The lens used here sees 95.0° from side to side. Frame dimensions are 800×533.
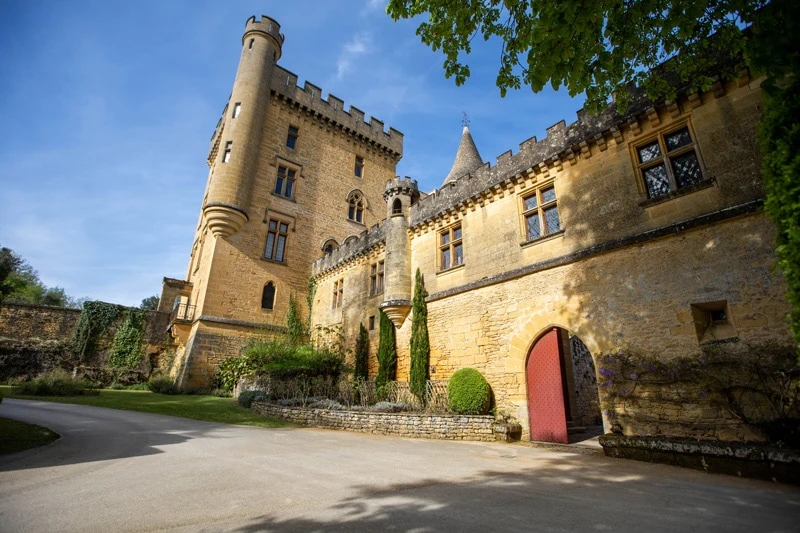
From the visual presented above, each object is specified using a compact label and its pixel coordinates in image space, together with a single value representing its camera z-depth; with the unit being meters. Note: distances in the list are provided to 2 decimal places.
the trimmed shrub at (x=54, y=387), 12.08
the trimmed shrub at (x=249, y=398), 12.06
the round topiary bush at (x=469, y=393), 9.15
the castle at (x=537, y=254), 6.65
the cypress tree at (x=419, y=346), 11.16
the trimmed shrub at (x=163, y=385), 14.98
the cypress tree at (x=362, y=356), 14.38
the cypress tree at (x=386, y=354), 12.64
